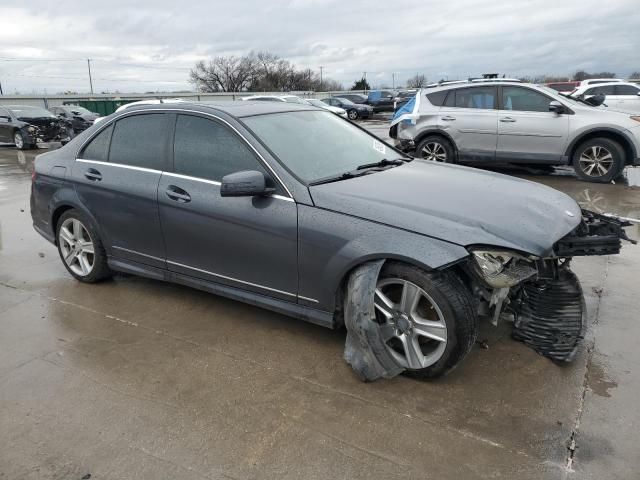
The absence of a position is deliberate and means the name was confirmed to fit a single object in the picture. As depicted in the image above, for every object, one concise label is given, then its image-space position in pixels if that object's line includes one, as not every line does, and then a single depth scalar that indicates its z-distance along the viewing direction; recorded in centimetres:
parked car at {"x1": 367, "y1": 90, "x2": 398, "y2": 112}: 3609
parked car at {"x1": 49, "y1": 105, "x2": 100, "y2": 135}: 1912
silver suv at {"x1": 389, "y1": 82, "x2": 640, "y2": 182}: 866
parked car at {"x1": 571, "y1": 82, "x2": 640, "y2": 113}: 1708
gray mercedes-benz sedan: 293
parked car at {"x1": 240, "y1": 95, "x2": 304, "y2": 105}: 1880
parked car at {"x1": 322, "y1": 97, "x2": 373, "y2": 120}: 3148
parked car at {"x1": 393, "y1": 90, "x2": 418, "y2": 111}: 3408
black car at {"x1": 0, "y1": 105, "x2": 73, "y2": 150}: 1723
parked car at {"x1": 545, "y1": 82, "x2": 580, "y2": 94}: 2743
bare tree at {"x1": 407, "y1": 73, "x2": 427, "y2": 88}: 8106
